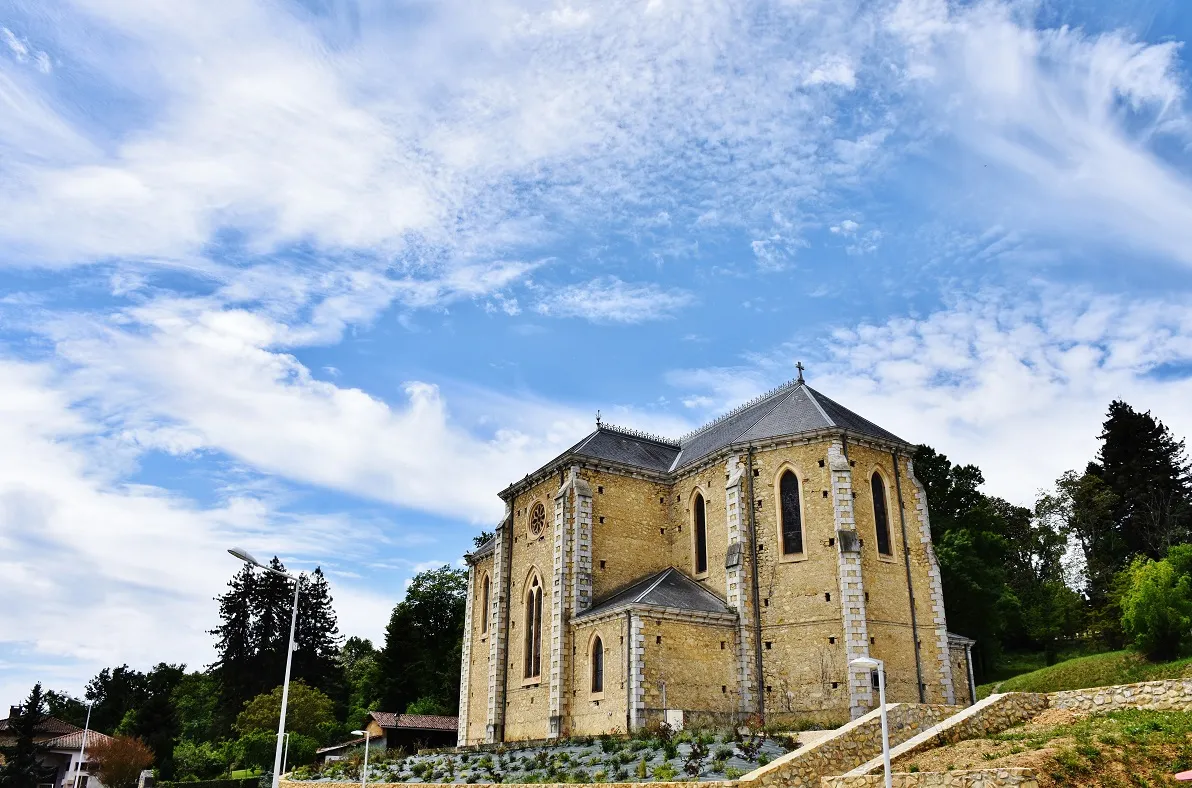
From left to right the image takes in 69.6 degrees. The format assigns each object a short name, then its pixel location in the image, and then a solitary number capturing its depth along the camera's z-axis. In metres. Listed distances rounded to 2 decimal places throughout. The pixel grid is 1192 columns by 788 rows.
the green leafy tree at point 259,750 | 51.38
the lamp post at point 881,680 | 13.58
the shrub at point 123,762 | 48.44
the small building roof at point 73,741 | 54.75
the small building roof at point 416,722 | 49.41
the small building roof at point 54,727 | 58.35
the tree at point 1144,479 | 51.09
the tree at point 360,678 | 62.44
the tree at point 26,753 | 45.03
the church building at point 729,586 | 29.88
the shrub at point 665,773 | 19.86
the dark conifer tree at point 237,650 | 64.75
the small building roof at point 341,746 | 50.16
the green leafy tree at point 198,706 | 67.88
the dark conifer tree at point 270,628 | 65.81
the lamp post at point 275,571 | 15.79
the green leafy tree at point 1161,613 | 36.38
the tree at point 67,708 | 77.62
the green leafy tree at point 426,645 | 60.03
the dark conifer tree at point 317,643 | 68.62
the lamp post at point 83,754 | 51.88
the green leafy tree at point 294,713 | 55.28
